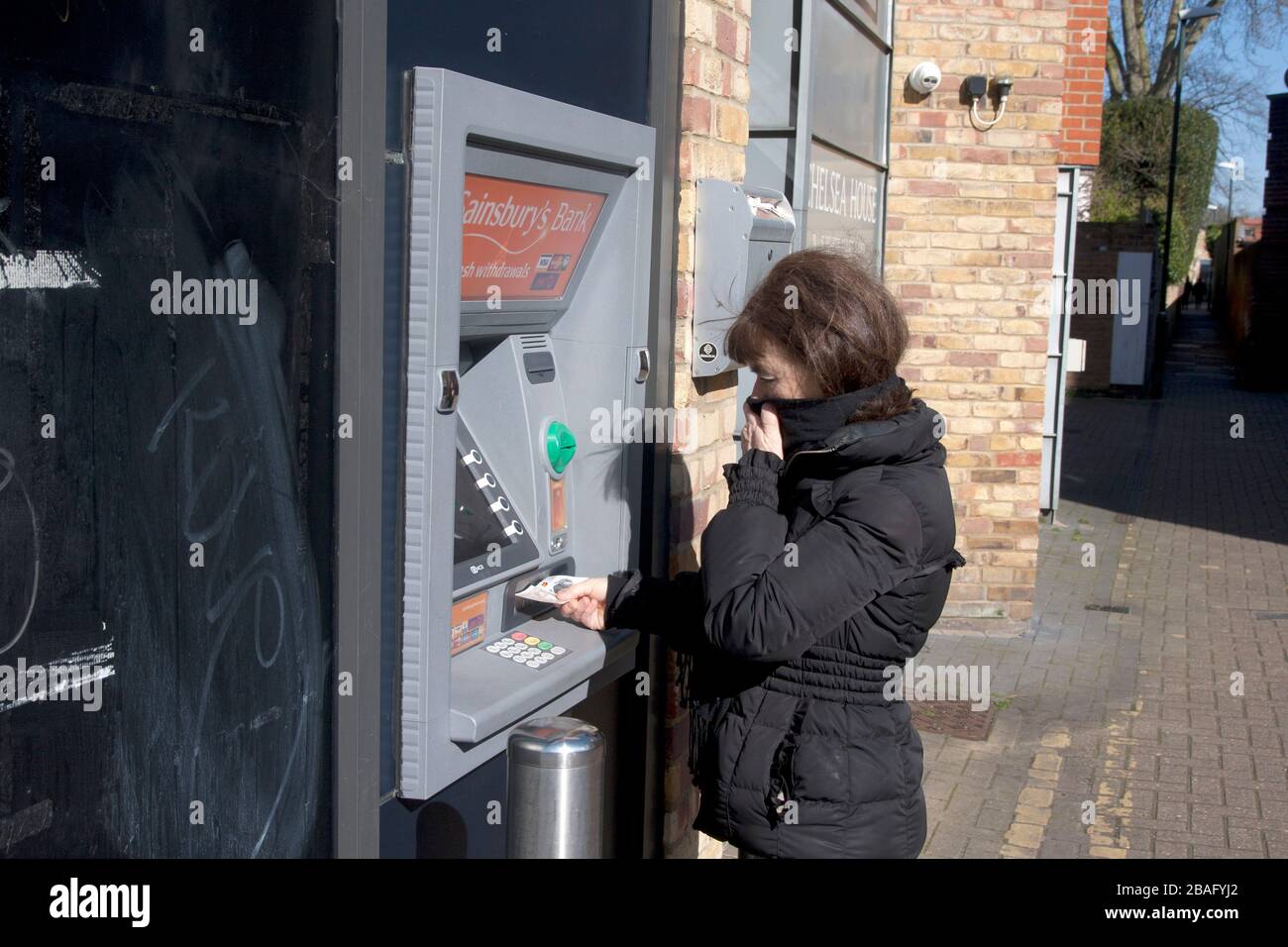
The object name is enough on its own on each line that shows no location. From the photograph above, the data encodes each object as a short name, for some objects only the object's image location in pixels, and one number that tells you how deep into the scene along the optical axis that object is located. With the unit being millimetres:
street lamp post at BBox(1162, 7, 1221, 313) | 21375
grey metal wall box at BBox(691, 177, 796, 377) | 3166
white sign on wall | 5680
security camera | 6797
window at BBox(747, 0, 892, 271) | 5215
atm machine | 2051
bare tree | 27453
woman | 2281
